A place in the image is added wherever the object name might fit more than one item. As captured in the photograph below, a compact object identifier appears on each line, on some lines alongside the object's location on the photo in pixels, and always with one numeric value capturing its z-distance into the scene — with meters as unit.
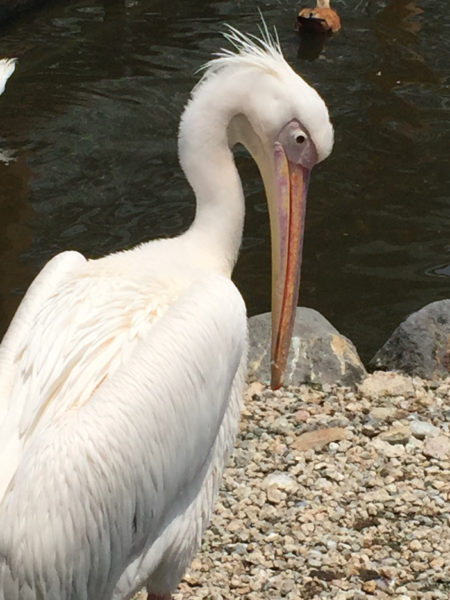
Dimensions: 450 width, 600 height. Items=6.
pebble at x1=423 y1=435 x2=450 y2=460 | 4.40
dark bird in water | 10.15
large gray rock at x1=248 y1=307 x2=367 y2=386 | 4.95
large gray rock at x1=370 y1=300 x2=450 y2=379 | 5.03
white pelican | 2.66
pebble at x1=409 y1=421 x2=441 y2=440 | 4.54
